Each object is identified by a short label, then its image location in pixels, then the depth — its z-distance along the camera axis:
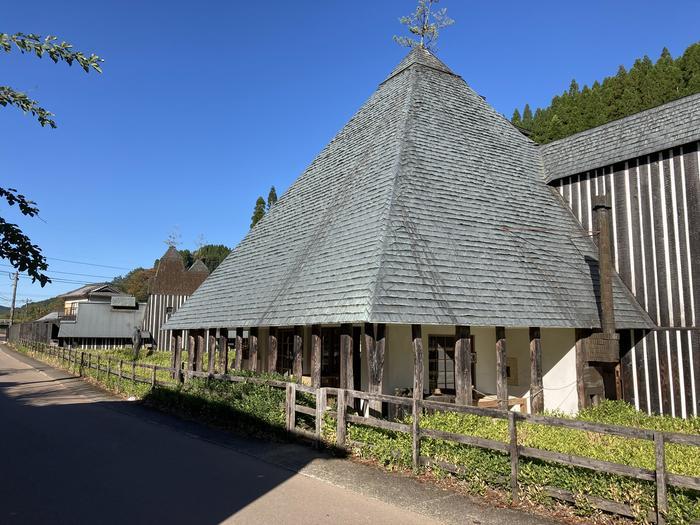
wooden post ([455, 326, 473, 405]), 9.75
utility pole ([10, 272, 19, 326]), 59.71
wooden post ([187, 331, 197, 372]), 16.33
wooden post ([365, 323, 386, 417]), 9.41
